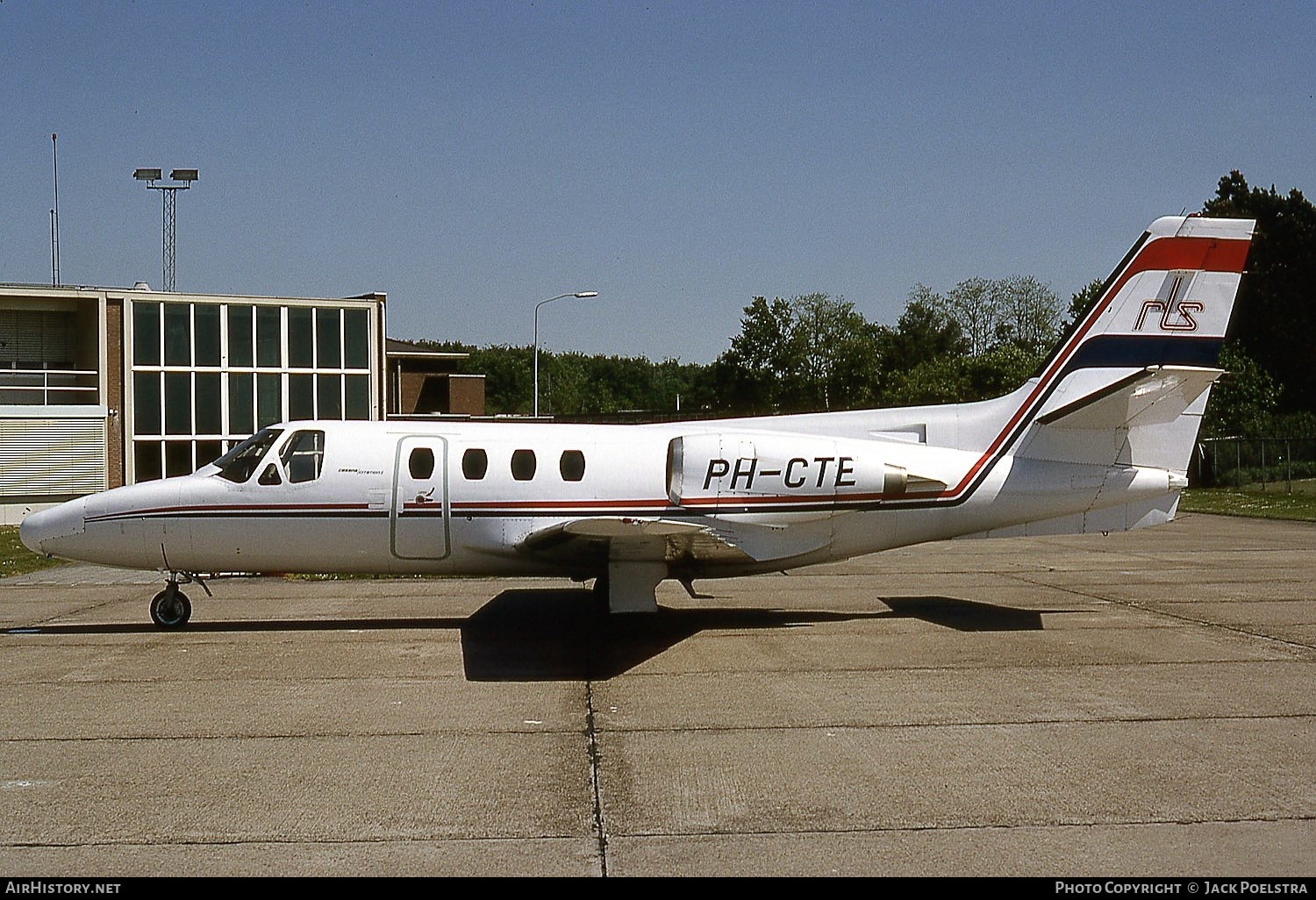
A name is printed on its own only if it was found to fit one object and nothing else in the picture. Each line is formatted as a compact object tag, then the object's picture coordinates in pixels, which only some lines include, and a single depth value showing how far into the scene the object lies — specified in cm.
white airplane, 1466
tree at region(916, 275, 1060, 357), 9300
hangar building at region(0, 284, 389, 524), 3947
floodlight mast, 4638
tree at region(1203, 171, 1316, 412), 7488
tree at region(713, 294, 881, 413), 8706
